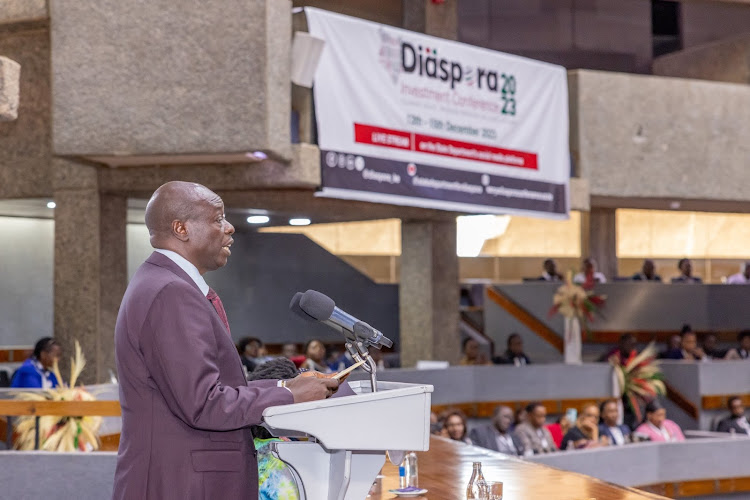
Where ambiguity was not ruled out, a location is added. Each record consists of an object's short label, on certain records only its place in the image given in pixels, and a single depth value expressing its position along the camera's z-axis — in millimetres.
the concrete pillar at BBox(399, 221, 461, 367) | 11266
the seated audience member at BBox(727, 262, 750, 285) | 15034
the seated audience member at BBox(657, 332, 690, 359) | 12221
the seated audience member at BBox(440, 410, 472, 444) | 7762
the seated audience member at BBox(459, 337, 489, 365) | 11156
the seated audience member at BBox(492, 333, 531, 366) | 11180
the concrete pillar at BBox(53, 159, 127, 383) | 8648
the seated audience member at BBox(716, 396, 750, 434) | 10305
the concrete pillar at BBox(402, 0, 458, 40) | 10891
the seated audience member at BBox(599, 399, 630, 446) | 8938
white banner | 8117
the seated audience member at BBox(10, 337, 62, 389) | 7820
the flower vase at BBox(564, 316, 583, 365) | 11281
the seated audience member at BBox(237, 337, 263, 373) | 10398
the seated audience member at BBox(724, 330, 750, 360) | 12391
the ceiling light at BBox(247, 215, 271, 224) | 11171
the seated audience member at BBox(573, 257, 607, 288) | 12750
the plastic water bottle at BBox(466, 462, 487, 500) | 3336
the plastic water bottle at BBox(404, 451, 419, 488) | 3967
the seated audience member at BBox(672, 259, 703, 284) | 14586
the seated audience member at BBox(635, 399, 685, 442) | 9320
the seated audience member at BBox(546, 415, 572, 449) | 8873
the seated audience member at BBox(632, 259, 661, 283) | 14328
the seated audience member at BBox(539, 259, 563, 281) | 13906
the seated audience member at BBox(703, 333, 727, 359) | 12758
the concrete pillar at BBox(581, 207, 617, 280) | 16281
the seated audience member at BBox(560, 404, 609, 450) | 8310
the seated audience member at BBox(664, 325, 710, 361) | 12109
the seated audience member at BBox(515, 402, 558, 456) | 8164
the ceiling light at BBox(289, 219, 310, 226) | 11586
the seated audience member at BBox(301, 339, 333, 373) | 9867
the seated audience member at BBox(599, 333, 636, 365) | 11156
